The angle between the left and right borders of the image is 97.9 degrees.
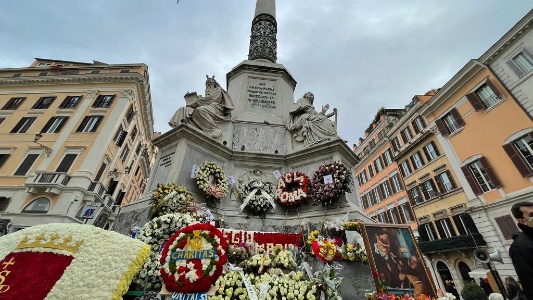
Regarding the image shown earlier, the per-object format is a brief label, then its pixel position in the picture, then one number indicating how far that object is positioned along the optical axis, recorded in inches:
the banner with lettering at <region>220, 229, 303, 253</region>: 173.3
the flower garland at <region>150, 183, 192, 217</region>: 175.5
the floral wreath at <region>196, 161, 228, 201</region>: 214.4
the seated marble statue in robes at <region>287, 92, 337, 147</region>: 278.3
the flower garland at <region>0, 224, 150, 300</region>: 77.8
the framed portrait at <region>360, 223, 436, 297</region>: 134.3
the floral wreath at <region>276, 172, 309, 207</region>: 225.1
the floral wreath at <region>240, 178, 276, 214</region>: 223.5
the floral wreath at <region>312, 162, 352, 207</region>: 210.2
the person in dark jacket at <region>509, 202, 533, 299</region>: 96.5
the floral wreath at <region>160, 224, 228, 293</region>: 98.4
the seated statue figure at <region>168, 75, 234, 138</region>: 273.6
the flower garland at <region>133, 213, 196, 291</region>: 115.9
